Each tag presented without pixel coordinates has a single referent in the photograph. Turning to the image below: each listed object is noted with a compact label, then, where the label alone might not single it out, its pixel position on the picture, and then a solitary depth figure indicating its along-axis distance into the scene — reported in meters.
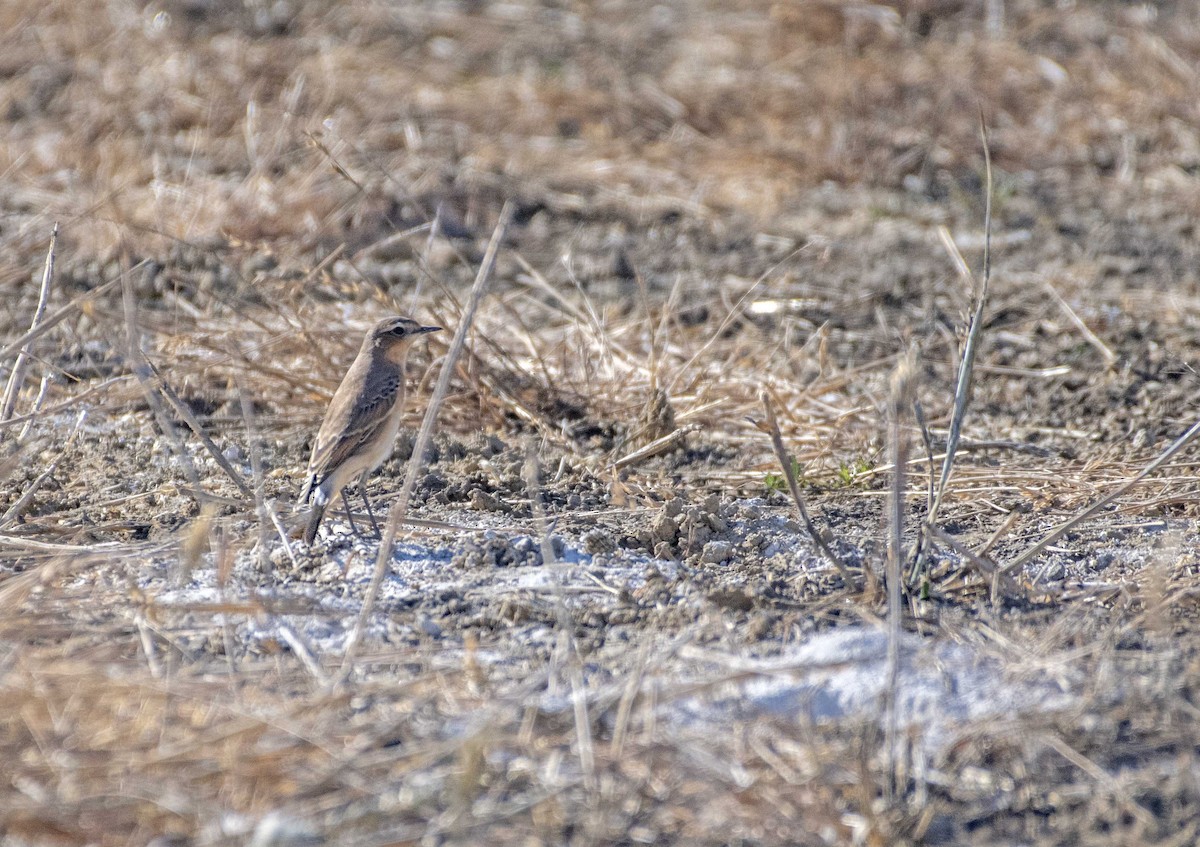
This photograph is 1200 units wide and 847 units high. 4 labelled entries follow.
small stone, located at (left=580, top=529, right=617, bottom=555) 11.01
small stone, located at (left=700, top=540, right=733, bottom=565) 10.86
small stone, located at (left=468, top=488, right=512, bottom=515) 12.02
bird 11.72
